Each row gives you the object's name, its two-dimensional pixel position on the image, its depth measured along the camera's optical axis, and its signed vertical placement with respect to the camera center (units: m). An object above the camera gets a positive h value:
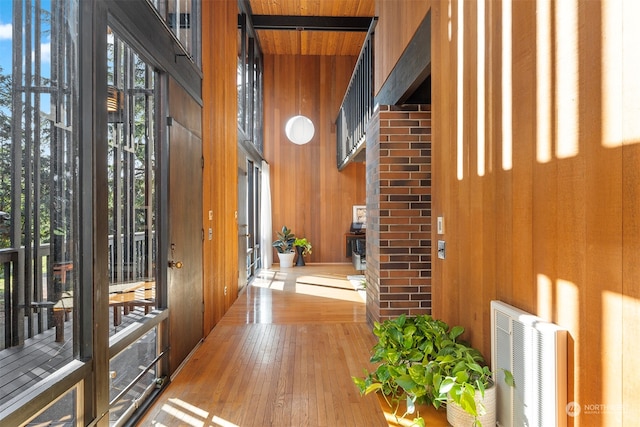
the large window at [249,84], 5.90 +2.45
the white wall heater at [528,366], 1.16 -0.54
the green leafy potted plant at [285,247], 8.07 -0.73
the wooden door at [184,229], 2.75 -0.12
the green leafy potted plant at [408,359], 1.60 -0.69
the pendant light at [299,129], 6.96 +1.65
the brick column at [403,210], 3.29 +0.04
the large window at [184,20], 2.76 +1.63
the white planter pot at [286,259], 8.06 -0.99
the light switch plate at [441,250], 2.16 -0.22
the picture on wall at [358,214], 8.63 +0.01
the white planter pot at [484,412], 1.42 -0.80
